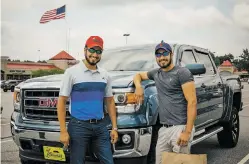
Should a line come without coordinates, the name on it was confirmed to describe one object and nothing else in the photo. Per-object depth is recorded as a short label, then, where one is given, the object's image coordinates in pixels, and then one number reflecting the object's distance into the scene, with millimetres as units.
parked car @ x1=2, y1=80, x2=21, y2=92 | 43062
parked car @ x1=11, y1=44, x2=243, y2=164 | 3885
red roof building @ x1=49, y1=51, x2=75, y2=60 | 90512
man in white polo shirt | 3473
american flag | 34656
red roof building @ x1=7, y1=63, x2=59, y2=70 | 75625
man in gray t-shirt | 3562
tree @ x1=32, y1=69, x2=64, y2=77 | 75062
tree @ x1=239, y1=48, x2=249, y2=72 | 144675
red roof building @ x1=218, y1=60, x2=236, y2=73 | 123162
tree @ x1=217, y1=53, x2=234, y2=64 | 171538
